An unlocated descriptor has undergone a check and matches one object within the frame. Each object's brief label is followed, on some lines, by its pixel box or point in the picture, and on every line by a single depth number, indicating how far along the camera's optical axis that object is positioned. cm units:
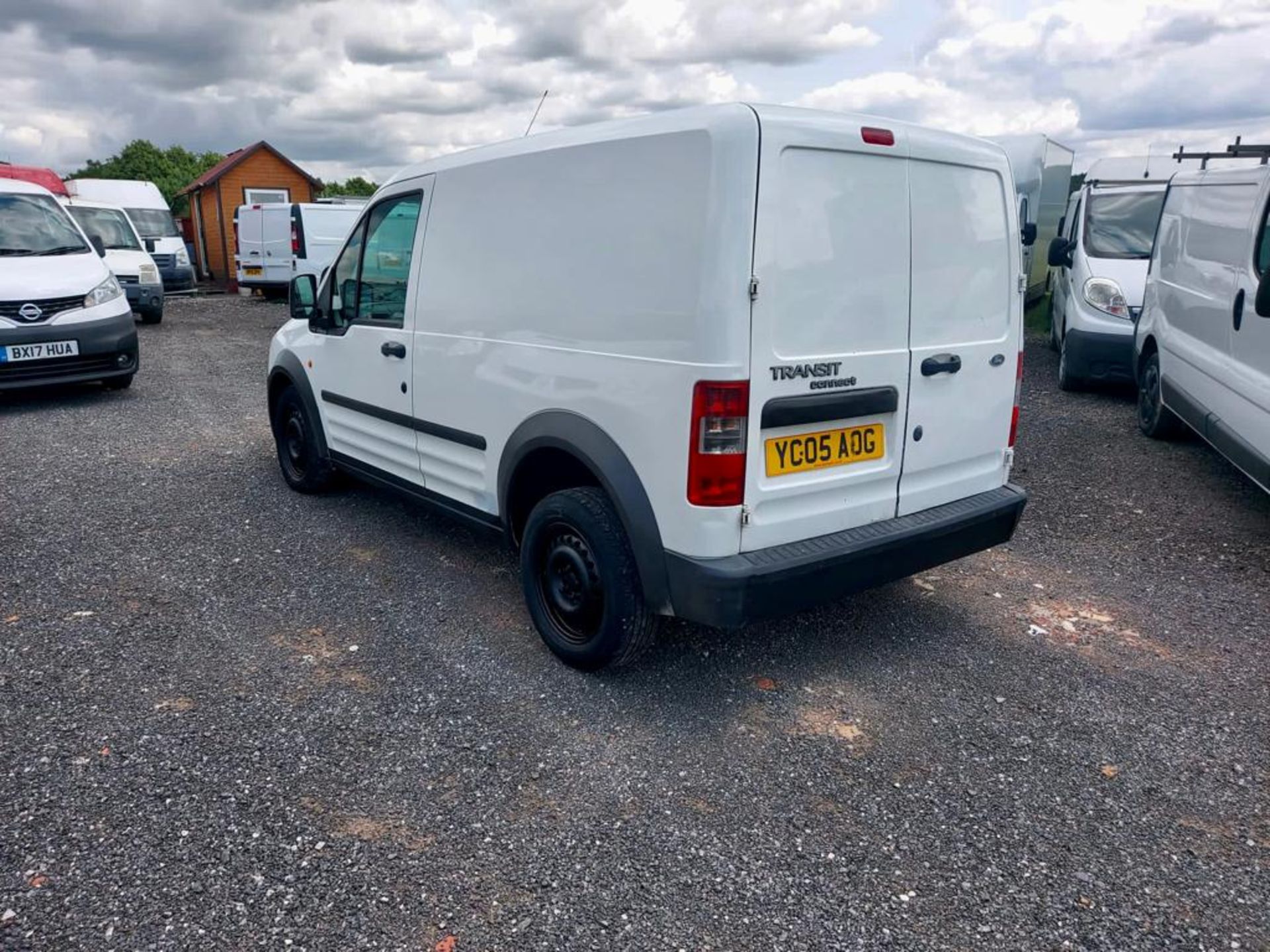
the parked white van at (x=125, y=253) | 1476
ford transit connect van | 300
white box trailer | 1476
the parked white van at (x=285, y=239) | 1905
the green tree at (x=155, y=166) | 7056
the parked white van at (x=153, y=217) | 2003
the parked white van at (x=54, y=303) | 805
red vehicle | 1293
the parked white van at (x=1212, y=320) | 520
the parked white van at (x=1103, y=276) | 865
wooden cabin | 3077
